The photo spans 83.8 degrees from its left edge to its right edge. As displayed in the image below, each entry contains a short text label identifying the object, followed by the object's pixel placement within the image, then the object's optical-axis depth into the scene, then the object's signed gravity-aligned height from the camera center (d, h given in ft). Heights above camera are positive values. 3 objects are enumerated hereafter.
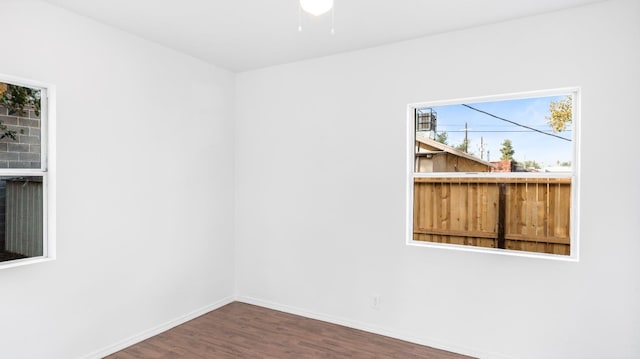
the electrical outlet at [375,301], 10.96 -3.84
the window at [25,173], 7.89 +0.00
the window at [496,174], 9.04 +0.11
